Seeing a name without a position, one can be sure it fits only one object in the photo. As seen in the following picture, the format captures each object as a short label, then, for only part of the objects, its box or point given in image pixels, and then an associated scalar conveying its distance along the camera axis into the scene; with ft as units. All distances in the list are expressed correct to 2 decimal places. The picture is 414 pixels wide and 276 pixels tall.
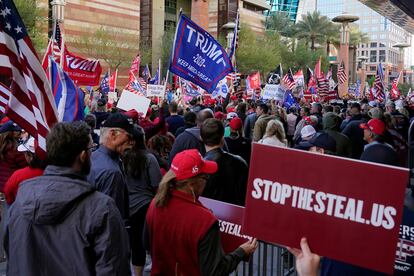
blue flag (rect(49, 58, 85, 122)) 18.88
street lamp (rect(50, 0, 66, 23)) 69.12
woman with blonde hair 21.64
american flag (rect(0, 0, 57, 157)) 12.74
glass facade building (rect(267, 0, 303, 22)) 333.21
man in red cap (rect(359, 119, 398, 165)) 19.76
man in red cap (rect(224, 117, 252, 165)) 22.89
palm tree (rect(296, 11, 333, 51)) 207.00
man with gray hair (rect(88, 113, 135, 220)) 13.10
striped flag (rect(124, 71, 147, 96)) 50.95
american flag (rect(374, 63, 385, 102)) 69.82
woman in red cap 9.00
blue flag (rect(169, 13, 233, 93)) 24.98
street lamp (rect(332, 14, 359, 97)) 179.01
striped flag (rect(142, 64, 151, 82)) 80.43
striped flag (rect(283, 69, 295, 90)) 65.20
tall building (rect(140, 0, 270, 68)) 171.53
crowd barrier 13.47
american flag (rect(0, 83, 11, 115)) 15.49
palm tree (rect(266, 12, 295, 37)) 215.51
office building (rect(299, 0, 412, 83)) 526.98
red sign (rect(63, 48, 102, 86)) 37.55
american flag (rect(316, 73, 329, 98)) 71.61
